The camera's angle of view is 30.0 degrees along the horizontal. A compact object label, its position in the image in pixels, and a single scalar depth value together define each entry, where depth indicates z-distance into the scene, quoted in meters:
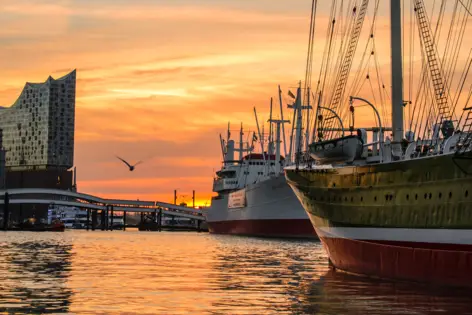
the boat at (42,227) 184.00
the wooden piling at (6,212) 188.44
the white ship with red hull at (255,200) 108.44
